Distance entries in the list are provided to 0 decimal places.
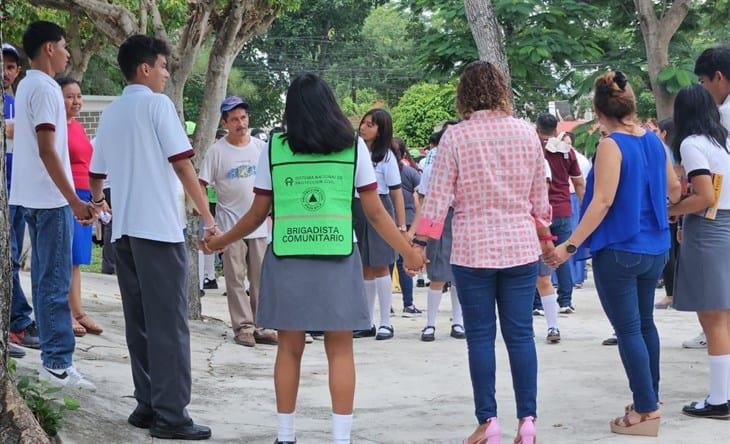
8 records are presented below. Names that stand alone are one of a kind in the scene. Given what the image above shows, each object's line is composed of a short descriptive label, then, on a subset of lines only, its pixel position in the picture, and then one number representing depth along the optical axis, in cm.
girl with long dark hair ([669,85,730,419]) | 650
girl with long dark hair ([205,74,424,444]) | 544
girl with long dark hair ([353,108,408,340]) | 1010
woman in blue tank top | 602
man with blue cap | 954
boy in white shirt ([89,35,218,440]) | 584
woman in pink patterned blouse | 579
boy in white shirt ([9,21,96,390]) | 645
